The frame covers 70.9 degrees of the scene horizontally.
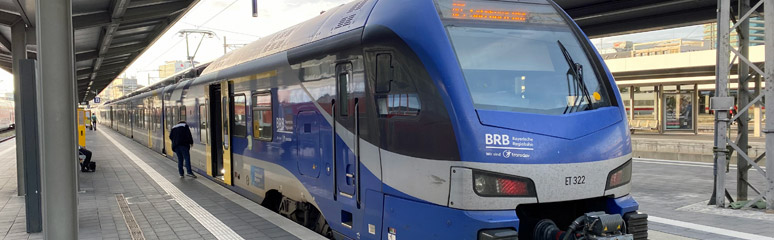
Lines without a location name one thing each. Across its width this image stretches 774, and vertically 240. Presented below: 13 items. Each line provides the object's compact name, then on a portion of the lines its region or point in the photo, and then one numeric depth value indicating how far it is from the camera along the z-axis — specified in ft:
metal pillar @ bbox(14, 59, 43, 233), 22.65
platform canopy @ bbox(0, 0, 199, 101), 32.83
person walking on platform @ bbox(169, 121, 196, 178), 41.58
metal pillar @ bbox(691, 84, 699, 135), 94.13
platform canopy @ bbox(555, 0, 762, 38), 39.06
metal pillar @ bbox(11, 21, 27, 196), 32.96
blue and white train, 14.15
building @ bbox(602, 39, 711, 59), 113.29
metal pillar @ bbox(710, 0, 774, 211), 27.86
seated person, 46.29
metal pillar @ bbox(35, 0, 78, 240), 13.88
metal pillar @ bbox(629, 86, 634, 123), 108.58
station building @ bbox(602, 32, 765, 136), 79.66
